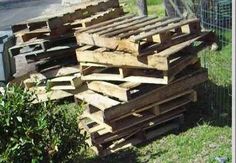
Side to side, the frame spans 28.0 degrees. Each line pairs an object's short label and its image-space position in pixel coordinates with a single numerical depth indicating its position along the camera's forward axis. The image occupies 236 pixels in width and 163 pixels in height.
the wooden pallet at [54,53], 6.33
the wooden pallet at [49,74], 6.22
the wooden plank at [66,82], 6.02
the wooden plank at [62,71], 6.18
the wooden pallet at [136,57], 4.39
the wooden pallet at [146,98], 4.63
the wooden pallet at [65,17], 6.04
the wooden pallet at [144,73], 4.62
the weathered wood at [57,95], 6.44
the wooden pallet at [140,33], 4.52
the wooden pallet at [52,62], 6.58
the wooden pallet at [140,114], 4.75
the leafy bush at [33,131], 3.83
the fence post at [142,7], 7.79
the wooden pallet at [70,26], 6.00
